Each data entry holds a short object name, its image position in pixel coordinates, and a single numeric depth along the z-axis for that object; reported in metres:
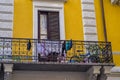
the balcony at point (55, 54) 8.98
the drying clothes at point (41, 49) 9.24
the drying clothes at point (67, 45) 9.16
